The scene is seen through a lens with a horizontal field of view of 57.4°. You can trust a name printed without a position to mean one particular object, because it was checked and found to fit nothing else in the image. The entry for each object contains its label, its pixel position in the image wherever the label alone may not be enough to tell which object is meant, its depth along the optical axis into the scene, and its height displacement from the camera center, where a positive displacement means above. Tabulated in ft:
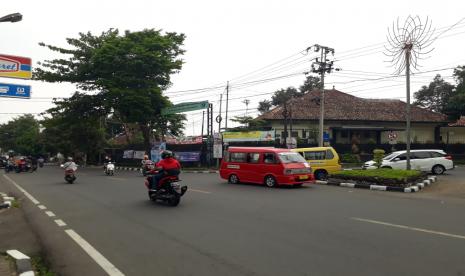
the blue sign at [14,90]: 41.83 +5.96
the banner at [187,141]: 118.33 +3.87
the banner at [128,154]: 136.73 -0.36
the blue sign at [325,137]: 128.36 +6.45
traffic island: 55.04 -2.72
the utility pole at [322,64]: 107.55 +24.09
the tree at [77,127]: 123.34 +8.79
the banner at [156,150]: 111.65 +0.97
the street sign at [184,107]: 102.94 +11.95
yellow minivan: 70.08 -0.29
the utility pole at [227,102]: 146.78 +19.61
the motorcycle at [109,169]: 90.68 -3.55
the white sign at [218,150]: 101.60 +1.34
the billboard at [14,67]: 42.83 +8.46
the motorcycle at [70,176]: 70.13 -4.11
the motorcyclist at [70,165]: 70.54 -2.35
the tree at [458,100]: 138.82 +20.76
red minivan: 56.13 -1.33
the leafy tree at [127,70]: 112.57 +22.90
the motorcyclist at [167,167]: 39.34 -1.19
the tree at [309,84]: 217.15 +38.68
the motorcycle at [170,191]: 38.80 -3.39
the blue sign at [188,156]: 114.83 -0.37
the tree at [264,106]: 235.32 +28.54
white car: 78.38 -0.01
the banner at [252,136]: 119.96 +5.90
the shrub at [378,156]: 69.31 +0.69
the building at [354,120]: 145.89 +13.92
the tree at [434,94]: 197.18 +32.22
